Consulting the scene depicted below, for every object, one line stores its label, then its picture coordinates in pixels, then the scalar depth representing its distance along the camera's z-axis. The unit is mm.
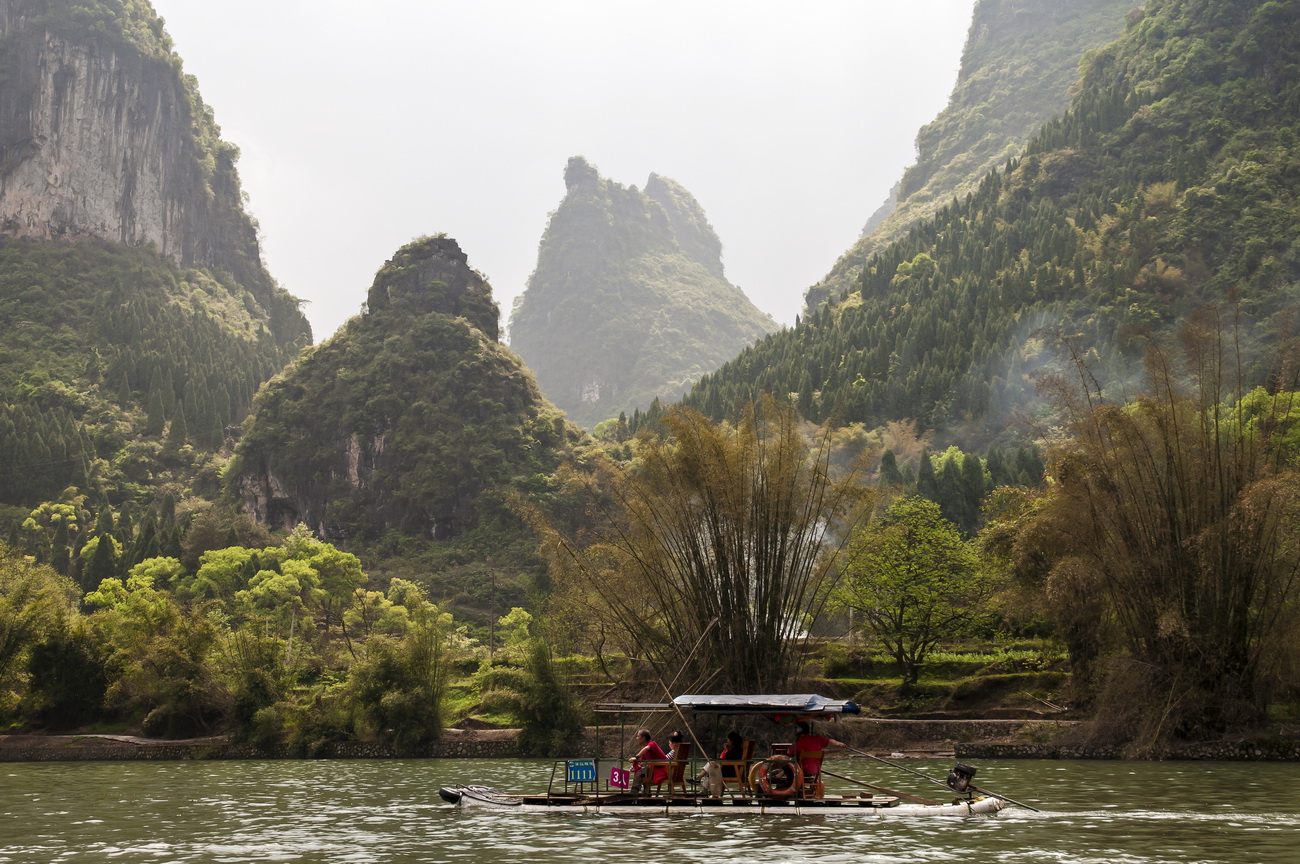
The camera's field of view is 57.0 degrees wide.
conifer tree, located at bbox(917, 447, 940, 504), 68250
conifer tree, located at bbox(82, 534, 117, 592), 81125
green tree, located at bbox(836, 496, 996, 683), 45844
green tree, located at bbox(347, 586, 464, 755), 40906
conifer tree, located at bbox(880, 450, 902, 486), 71662
